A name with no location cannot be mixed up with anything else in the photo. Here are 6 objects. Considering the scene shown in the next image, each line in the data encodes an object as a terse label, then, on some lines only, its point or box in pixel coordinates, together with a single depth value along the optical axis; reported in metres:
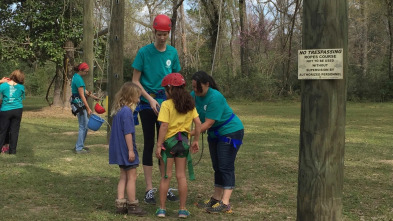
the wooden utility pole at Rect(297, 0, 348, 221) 3.82
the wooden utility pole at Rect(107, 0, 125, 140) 10.56
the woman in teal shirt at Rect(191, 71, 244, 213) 5.51
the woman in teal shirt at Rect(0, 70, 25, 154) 9.46
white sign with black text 3.78
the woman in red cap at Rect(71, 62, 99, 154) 9.87
